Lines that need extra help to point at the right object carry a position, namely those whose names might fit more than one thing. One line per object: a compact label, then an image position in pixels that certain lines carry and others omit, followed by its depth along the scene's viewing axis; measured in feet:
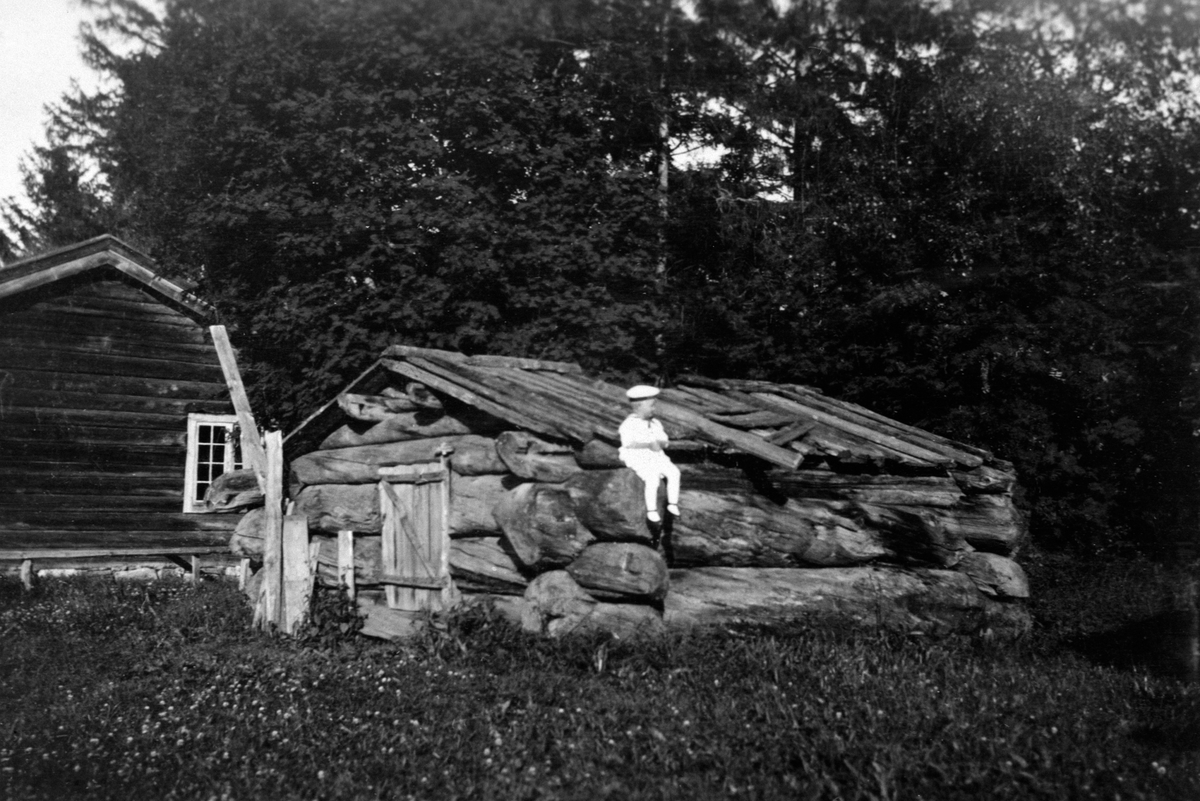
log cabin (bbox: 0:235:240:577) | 53.42
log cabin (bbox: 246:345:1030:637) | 31.35
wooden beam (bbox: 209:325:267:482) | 40.24
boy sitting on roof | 30.66
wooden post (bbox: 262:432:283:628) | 38.47
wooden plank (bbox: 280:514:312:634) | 38.34
